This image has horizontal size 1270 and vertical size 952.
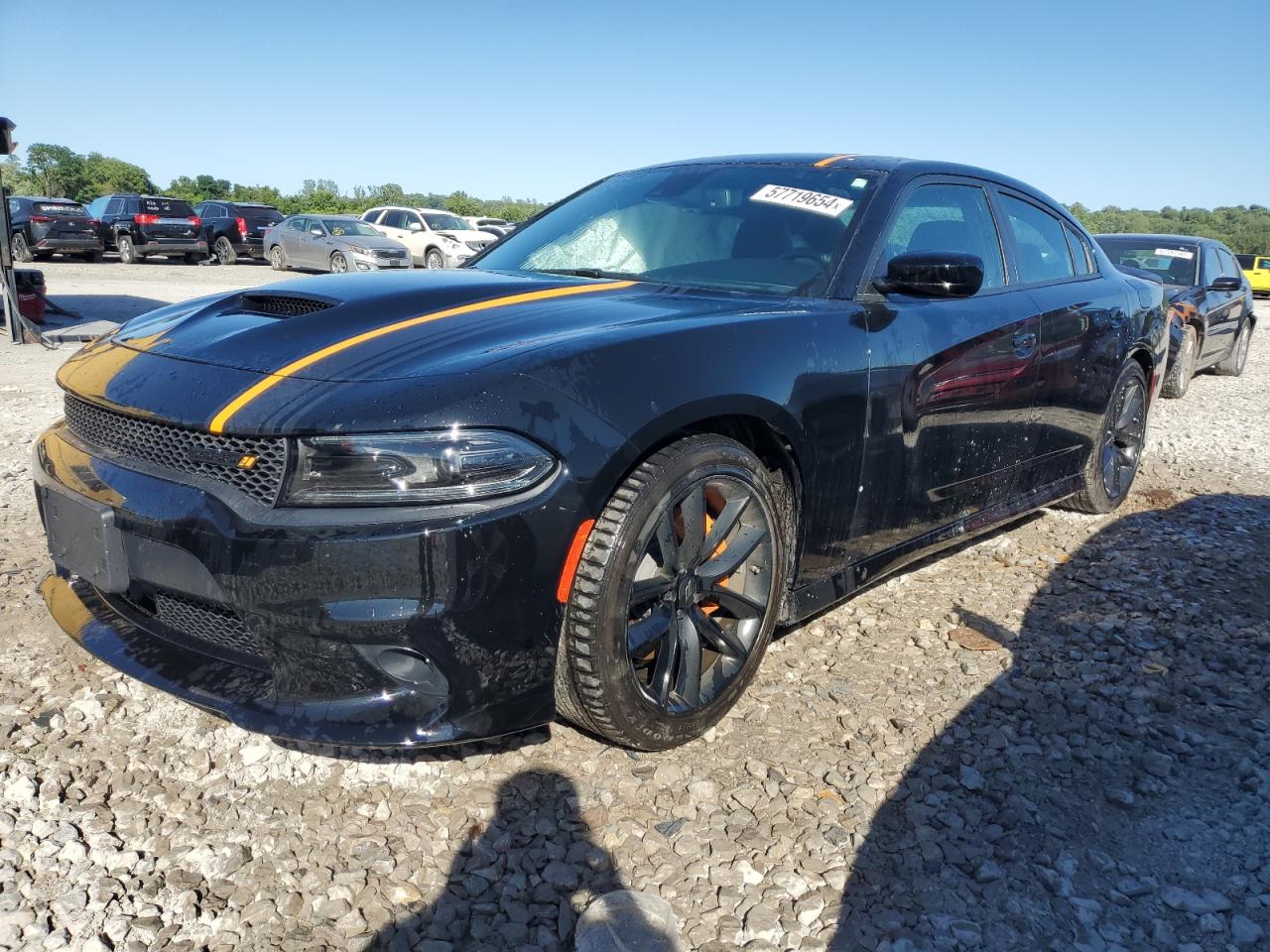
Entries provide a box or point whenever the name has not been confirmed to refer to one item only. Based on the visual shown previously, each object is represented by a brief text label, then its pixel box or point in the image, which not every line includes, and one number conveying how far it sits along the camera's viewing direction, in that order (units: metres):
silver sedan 18.75
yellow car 26.92
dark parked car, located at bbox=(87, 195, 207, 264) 21.66
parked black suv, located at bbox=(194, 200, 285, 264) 22.84
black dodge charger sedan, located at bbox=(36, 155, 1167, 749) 1.94
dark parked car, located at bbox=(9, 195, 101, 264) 20.42
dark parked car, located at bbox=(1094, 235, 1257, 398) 8.65
